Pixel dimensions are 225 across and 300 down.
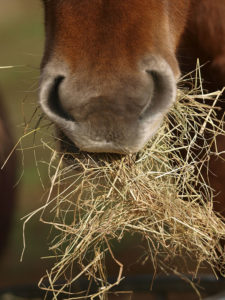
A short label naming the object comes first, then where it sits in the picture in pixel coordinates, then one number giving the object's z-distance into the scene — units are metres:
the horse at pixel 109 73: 1.99
